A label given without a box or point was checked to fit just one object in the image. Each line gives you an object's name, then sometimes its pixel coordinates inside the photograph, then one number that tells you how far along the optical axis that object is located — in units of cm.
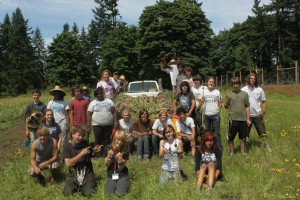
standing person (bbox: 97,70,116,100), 1029
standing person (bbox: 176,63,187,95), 1017
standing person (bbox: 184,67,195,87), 981
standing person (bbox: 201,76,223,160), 828
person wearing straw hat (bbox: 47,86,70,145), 857
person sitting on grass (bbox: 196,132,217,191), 637
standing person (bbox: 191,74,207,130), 923
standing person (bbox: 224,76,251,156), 811
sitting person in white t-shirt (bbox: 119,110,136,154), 891
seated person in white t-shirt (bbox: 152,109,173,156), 855
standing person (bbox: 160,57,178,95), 1124
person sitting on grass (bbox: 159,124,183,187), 665
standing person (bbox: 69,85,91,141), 868
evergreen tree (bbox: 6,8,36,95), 6450
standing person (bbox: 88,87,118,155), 845
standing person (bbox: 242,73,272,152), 841
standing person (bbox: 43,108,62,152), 782
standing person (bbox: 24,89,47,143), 864
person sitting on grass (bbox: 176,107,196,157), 820
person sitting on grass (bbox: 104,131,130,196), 653
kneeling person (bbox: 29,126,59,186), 711
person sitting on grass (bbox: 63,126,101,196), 662
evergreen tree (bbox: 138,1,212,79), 4403
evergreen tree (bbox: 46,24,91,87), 6100
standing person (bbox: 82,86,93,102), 1029
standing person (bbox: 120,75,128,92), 1194
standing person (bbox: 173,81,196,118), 863
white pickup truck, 1548
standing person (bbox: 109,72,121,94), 1107
